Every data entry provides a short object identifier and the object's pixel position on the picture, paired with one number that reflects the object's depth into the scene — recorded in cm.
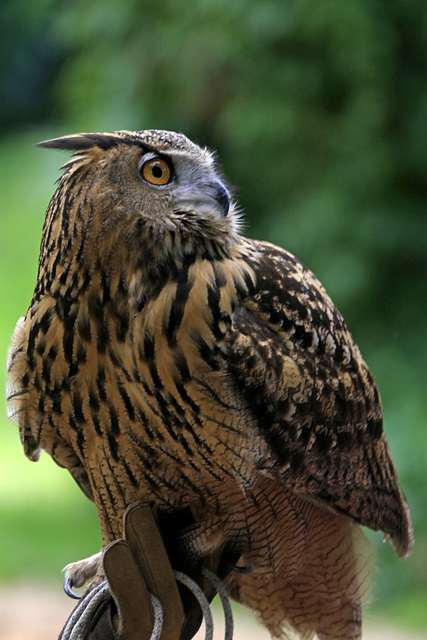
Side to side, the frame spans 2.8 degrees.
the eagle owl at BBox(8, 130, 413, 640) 763
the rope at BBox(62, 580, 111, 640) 758
